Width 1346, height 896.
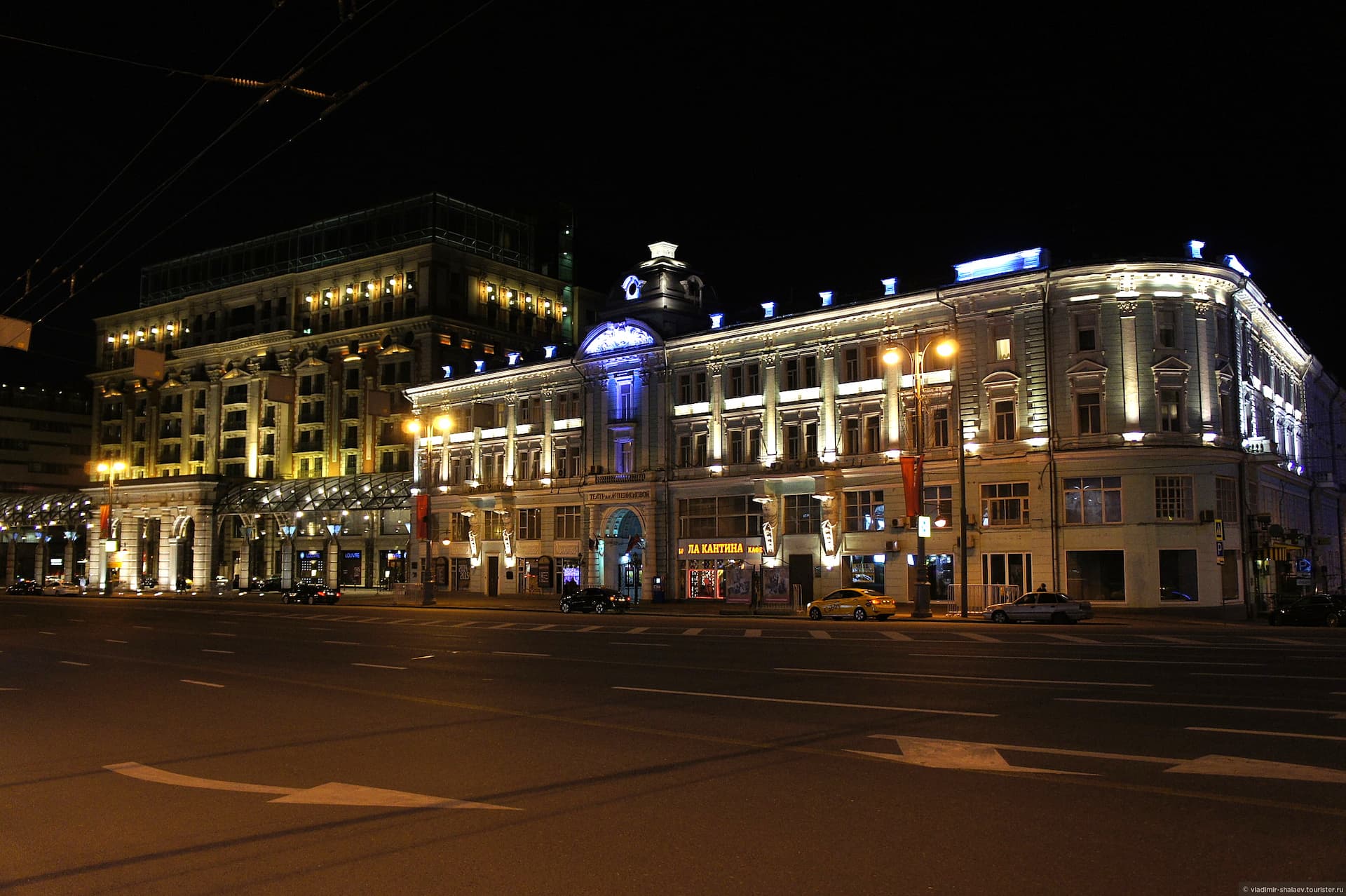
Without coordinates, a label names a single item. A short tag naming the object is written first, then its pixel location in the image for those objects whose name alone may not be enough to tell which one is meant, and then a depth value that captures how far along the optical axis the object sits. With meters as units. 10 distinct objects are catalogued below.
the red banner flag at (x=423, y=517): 59.28
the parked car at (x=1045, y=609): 38.84
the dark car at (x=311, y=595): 63.22
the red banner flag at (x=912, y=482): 43.12
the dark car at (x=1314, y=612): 37.28
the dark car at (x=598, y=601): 50.53
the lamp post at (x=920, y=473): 41.53
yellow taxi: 41.75
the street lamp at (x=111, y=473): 81.38
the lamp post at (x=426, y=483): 59.09
